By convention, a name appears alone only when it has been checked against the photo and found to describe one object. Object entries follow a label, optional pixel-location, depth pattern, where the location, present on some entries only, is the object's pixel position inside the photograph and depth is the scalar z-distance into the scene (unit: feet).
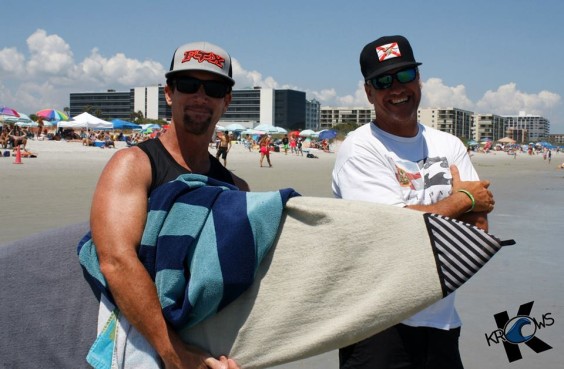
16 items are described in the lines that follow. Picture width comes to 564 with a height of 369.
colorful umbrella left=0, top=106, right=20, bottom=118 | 141.08
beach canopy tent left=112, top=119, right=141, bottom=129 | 168.98
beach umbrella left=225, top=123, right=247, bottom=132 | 239.13
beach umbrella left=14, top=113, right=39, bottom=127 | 154.69
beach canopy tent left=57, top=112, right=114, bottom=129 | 138.10
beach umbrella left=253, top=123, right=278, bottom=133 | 212.02
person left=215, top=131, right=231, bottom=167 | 82.40
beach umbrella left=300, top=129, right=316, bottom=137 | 245.65
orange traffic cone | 77.29
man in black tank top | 5.89
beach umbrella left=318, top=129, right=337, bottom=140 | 199.93
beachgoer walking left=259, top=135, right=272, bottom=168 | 97.35
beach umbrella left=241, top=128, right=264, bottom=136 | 214.77
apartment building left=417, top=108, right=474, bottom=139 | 620.57
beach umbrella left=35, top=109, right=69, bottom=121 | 164.14
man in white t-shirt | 8.23
